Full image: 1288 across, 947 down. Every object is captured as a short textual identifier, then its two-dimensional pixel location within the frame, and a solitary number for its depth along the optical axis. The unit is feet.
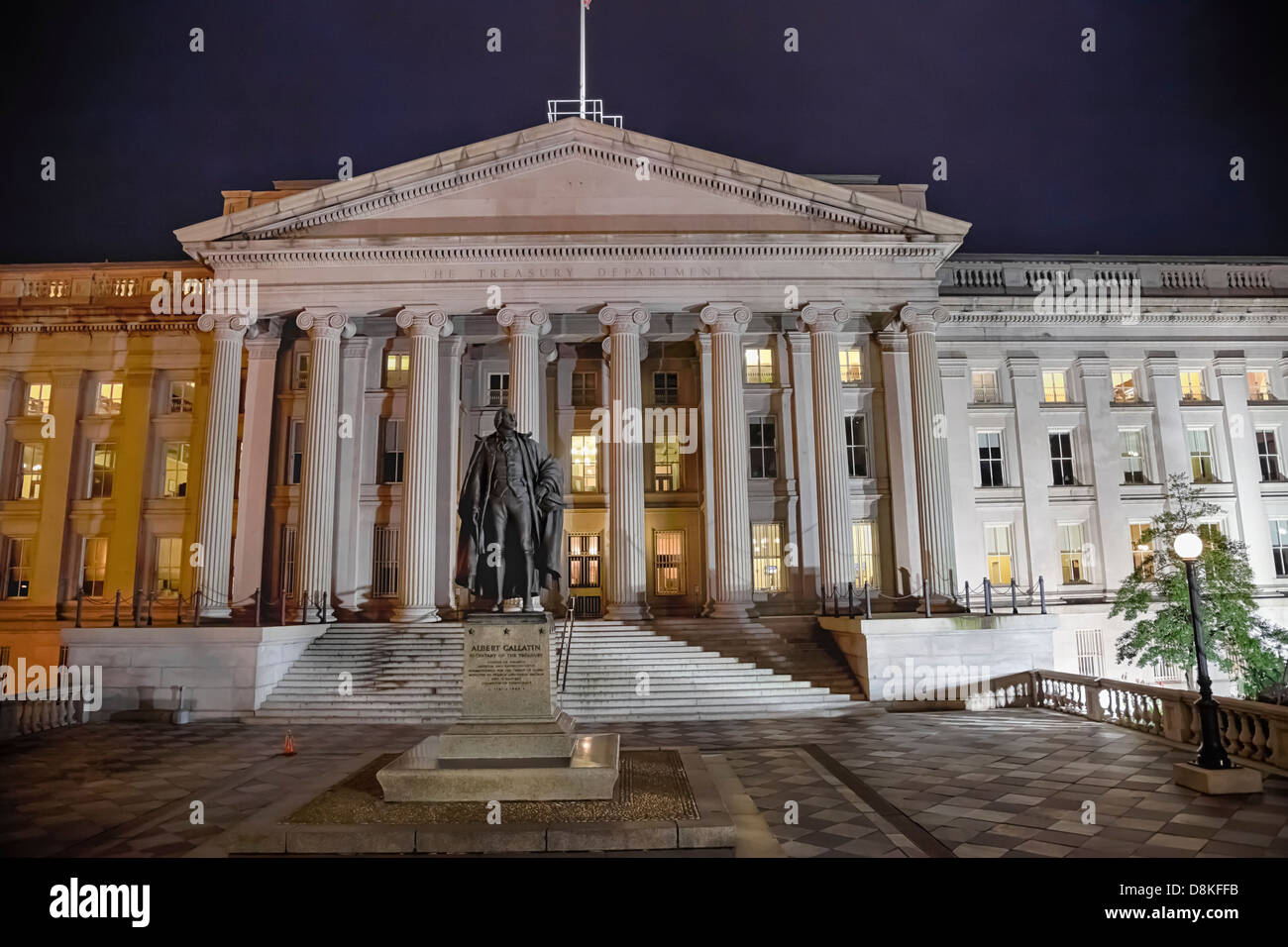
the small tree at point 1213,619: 65.31
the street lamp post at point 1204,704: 33.40
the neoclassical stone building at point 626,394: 84.74
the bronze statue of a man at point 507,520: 32.58
